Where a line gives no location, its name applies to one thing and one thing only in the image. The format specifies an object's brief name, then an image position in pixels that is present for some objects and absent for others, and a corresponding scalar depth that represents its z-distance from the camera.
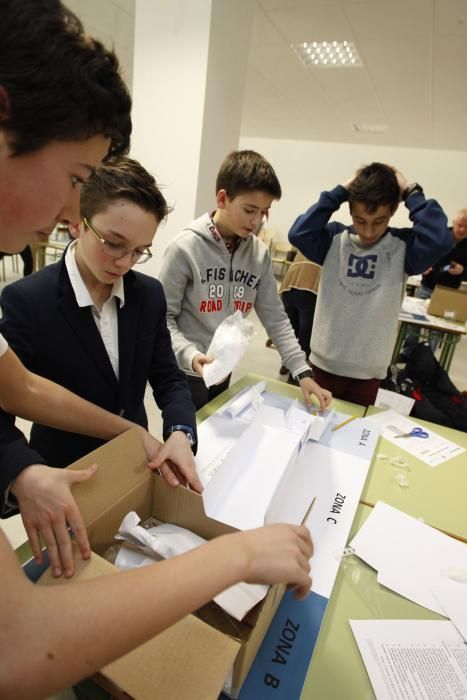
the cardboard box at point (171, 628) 0.41
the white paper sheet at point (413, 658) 0.54
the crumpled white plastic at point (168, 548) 0.51
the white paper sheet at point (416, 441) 1.12
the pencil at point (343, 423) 1.19
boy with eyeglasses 0.85
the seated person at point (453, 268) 3.62
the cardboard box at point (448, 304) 2.98
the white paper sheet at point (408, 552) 0.70
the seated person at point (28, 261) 4.20
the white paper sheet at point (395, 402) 1.39
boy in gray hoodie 1.28
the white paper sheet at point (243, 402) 1.15
